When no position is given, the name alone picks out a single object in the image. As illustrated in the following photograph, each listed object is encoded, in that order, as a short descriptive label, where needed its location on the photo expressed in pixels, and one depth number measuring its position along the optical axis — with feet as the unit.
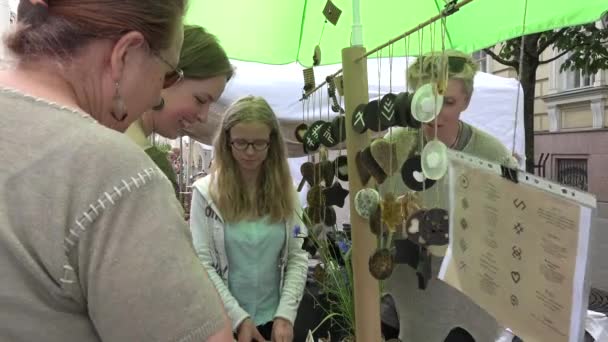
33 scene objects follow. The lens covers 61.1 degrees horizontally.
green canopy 5.31
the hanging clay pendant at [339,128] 4.14
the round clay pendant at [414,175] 3.07
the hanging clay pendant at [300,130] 5.74
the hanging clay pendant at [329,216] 4.83
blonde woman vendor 3.67
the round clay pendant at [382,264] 3.24
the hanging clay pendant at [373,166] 3.41
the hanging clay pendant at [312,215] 4.92
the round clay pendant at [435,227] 3.00
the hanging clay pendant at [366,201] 3.44
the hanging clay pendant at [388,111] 3.06
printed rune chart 2.23
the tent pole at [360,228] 3.65
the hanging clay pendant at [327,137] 4.35
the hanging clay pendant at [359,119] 3.47
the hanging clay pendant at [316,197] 4.80
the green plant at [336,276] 4.29
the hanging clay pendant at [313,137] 4.69
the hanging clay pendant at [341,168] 4.41
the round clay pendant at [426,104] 2.81
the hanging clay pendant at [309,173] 5.01
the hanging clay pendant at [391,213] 3.17
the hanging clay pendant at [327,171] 4.58
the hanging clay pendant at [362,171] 3.58
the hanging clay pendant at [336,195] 4.52
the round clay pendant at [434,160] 2.83
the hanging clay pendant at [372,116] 3.31
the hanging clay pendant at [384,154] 3.35
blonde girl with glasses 5.26
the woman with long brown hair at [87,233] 1.57
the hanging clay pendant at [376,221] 3.29
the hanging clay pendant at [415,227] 3.02
